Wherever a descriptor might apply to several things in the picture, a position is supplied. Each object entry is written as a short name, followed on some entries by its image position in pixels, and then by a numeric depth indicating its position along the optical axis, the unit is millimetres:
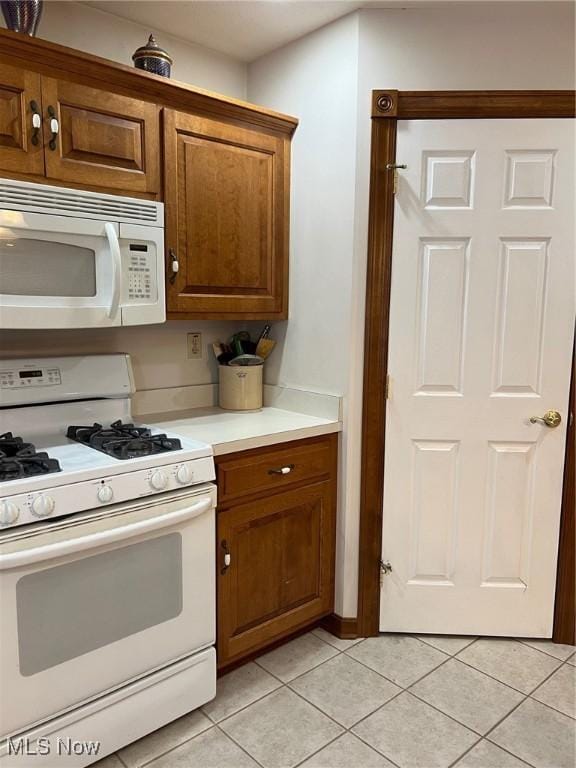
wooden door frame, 2125
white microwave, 1740
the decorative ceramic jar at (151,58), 2061
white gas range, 1520
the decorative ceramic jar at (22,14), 1753
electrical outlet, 2611
